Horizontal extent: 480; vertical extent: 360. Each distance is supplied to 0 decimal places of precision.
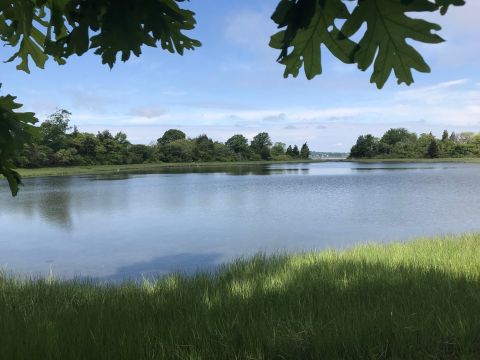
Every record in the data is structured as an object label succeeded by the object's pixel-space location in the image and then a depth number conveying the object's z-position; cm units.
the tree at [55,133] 5984
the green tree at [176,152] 7975
